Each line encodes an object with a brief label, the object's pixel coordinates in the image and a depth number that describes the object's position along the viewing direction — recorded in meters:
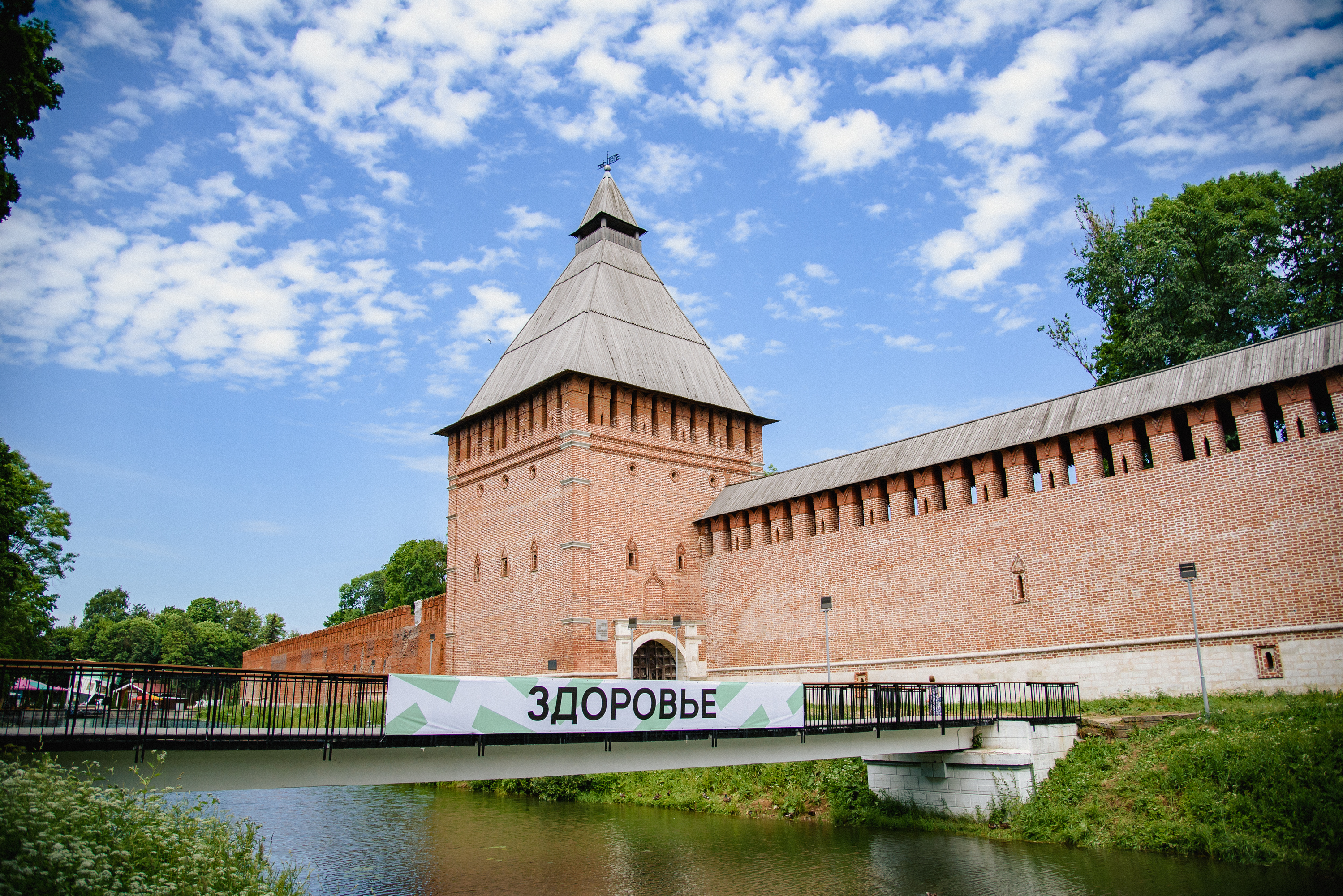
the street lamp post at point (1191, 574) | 16.83
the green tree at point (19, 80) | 11.14
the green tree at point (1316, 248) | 26.89
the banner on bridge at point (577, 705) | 10.98
